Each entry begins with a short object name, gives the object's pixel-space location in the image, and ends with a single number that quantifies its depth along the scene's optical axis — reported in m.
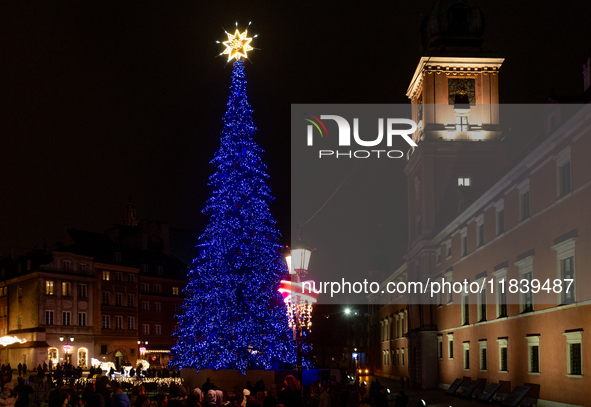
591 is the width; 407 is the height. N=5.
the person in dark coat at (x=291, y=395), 12.23
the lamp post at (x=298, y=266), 22.03
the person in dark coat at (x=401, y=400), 19.49
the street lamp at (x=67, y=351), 63.72
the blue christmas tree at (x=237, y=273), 29.39
